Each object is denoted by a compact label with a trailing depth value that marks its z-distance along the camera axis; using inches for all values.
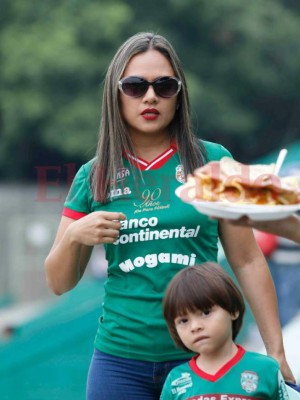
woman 283.1
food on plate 244.1
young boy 267.4
